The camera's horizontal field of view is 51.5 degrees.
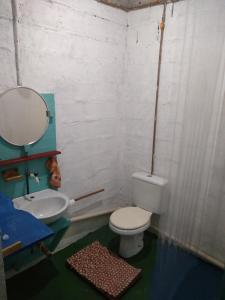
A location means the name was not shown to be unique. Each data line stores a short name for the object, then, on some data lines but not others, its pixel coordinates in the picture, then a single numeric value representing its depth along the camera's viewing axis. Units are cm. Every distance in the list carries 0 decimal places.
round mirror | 177
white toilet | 216
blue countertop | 124
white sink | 187
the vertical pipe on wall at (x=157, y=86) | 218
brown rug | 192
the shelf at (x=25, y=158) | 178
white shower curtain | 144
